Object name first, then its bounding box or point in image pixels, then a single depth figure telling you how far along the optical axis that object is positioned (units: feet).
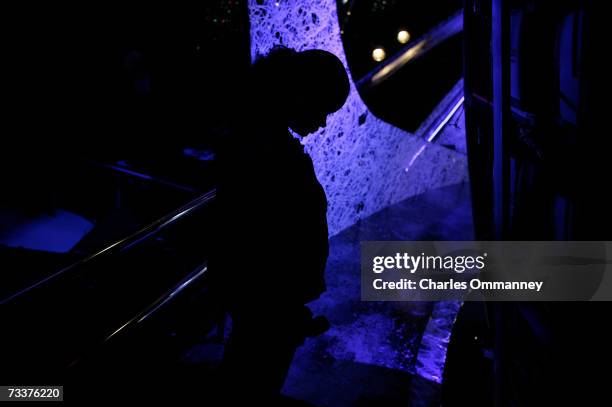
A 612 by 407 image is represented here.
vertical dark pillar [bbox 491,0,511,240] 5.19
